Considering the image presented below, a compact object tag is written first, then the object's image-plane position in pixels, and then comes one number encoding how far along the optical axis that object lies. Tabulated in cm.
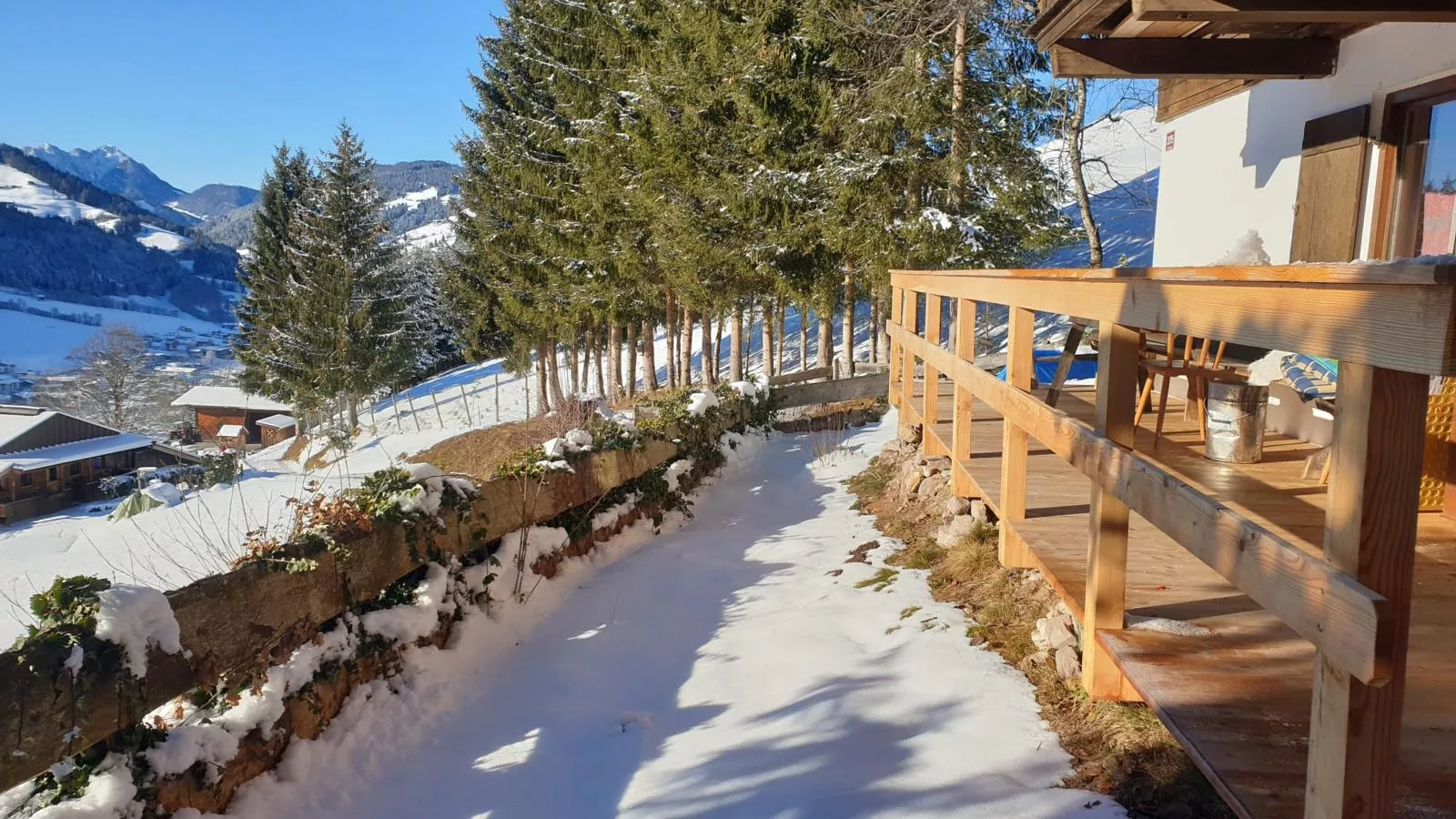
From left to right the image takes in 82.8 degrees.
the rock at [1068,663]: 302
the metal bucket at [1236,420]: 399
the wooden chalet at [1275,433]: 139
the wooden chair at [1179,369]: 423
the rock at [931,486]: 585
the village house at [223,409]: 5341
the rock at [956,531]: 481
